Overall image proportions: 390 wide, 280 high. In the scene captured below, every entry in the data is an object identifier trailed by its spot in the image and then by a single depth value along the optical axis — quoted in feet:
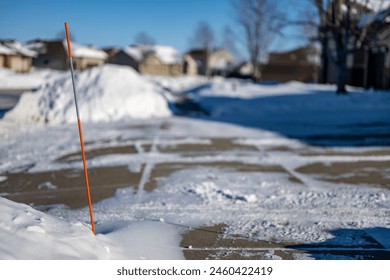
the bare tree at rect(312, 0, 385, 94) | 70.18
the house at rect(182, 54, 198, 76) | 268.00
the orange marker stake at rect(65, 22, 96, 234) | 13.86
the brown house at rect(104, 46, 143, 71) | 208.23
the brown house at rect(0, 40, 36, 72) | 140.14
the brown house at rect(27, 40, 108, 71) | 131.54
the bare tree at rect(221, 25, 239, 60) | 127.40
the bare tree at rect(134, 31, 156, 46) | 197.92
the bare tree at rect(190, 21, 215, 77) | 144.05
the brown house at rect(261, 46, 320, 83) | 176.86
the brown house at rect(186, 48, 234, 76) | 287.28
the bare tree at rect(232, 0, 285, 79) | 80.79
